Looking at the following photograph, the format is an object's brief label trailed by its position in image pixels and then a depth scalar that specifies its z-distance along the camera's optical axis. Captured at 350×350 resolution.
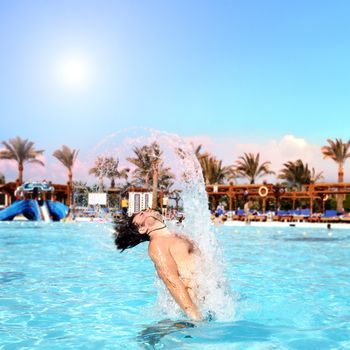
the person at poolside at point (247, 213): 32.28
